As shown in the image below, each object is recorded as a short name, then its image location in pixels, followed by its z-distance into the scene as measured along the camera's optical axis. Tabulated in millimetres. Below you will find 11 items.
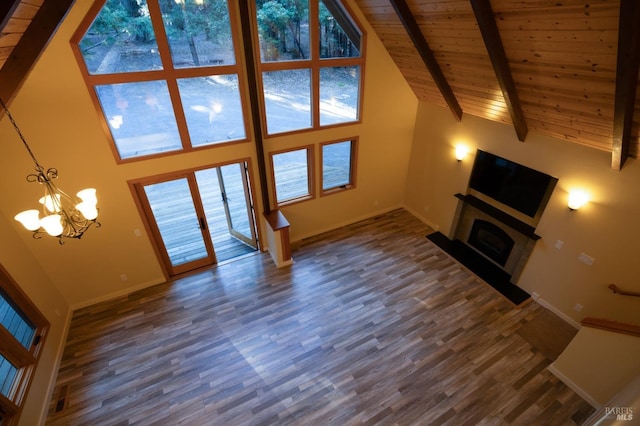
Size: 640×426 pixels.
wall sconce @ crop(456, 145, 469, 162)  5566
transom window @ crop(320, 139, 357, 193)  5977
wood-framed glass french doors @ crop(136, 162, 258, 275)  4895
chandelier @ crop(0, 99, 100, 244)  2408
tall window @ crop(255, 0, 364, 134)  4516
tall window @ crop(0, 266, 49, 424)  3154
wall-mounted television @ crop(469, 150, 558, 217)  4578
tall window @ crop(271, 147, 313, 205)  5648
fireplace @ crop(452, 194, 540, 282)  5027
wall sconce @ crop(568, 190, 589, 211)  4055
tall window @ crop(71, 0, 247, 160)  3625
